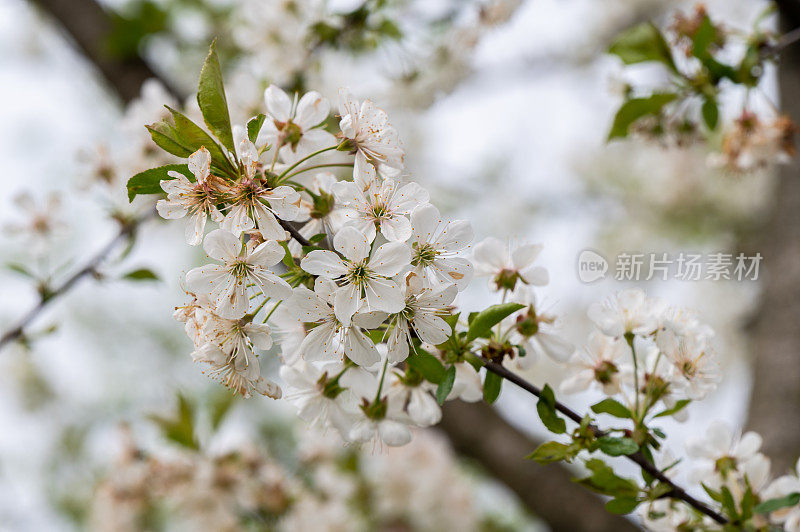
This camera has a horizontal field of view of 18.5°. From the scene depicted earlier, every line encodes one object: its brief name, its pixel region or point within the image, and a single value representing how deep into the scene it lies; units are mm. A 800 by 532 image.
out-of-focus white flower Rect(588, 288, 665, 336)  691
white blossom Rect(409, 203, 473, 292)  644
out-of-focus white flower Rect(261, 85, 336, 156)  683
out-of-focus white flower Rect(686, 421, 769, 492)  716
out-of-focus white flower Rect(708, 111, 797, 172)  898
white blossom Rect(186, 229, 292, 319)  636
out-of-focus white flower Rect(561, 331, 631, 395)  702
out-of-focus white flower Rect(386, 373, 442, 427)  681
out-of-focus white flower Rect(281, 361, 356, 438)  681
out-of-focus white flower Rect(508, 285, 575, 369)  684
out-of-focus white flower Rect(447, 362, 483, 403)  672
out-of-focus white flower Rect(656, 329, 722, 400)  685
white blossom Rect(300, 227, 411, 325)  636
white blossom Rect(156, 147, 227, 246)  638
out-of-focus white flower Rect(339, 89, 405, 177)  666
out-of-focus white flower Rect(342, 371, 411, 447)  677
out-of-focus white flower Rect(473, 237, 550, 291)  683
